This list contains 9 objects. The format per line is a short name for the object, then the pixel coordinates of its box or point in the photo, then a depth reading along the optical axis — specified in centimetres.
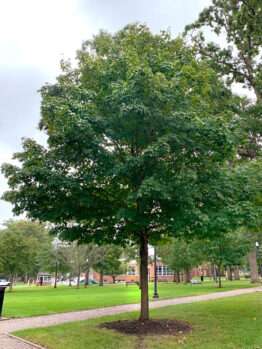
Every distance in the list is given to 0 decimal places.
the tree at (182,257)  3698
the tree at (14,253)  3606
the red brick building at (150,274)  7274
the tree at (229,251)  3172
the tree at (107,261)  4554
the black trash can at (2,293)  1206
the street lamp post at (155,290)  2080
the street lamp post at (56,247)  4295
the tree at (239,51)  1681
